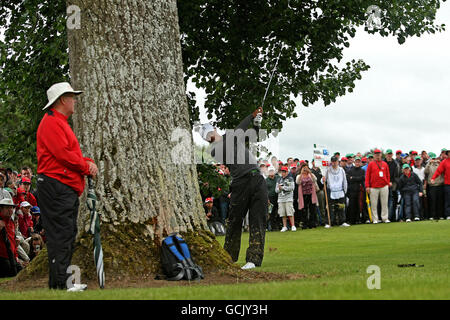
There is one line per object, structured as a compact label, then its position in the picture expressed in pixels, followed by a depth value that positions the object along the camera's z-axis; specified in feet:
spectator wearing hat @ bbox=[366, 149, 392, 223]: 77.30
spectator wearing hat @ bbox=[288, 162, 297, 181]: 82.94
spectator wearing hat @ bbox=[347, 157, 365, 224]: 80.72
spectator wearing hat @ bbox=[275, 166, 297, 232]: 77.36
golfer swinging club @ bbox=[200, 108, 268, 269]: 33.68
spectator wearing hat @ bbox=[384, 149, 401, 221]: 81.92
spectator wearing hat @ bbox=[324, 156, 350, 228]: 78.28
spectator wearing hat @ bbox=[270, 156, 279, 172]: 72.26
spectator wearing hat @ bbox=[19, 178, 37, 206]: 52.70
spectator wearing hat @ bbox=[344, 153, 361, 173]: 84.69
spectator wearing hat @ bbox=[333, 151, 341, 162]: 80.58
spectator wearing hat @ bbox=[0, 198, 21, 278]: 39.58
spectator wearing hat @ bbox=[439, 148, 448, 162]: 76.22
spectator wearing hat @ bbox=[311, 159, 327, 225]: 82.64
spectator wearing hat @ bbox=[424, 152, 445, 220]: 78.69
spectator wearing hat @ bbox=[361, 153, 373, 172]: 83.41
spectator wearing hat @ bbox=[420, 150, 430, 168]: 86.07
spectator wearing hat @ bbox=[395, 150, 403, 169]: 84.45
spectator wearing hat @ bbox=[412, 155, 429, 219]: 82.28
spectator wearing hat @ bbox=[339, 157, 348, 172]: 85.30
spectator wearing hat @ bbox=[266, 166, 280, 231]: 81.66
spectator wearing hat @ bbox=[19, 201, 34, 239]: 49.49
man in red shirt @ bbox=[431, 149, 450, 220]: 73.56
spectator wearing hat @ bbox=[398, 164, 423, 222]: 79.00
